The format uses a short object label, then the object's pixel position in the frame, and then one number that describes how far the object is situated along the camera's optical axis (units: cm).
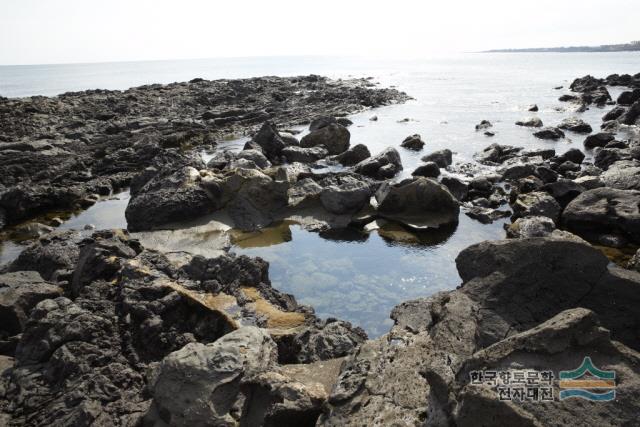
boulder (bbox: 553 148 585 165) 2295
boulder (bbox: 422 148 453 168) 2391
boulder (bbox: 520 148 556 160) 2428
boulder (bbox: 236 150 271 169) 2206
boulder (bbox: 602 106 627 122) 3668
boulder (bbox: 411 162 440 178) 2100
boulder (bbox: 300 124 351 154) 2808
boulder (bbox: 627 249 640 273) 1038
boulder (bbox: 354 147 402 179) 2177
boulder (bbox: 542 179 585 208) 1647
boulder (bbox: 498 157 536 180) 2022
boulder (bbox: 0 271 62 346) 789
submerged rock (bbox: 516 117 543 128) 3534
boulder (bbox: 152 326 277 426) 512
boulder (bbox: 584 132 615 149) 2695
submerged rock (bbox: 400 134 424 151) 2860
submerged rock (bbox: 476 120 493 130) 3550
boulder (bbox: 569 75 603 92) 5688
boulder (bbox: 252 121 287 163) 2581
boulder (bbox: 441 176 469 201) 1822
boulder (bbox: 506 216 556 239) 1302
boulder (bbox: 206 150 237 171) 2100
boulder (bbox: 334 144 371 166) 2492
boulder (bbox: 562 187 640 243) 1345
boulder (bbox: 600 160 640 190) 1662
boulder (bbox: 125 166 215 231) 1512
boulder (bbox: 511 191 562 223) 1510
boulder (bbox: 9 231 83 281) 1086
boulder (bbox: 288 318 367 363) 746
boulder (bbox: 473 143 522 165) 2489
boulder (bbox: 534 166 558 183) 1922
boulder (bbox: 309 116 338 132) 3084
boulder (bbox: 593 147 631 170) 2174
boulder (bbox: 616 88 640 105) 4416
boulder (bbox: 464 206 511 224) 1584
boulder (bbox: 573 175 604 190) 1724
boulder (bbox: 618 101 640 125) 3391
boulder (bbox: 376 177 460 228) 1562
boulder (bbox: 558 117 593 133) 3272
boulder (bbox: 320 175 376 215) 1596
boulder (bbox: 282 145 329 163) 2566
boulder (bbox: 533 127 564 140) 3083
